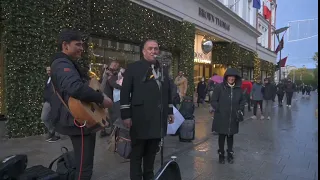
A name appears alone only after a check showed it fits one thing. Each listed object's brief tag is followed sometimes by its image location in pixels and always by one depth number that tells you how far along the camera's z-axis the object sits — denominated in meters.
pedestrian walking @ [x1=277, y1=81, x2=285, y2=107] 21.35
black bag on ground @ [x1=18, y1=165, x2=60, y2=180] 2.78
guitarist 2.69
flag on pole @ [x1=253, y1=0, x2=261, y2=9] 25.61
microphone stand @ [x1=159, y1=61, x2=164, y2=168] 3.73
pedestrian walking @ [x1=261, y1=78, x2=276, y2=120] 15.80
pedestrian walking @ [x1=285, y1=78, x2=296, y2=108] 19.62
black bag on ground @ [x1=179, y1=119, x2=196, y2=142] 7.38
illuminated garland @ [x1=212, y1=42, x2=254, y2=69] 23.31
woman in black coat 5.78
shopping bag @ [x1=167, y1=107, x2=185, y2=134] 6.70
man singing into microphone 3.67
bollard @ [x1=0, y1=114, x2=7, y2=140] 7.48
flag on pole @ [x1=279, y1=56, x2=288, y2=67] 37.09
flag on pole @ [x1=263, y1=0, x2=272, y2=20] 36.69
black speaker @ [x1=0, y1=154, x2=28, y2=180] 2.60
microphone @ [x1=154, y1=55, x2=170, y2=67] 3.98
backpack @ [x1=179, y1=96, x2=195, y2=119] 7.54
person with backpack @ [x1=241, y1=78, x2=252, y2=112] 14.22
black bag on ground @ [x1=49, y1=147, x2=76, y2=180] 3.15
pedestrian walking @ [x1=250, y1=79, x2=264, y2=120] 13.31
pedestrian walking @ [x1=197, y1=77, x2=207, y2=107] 17.28
